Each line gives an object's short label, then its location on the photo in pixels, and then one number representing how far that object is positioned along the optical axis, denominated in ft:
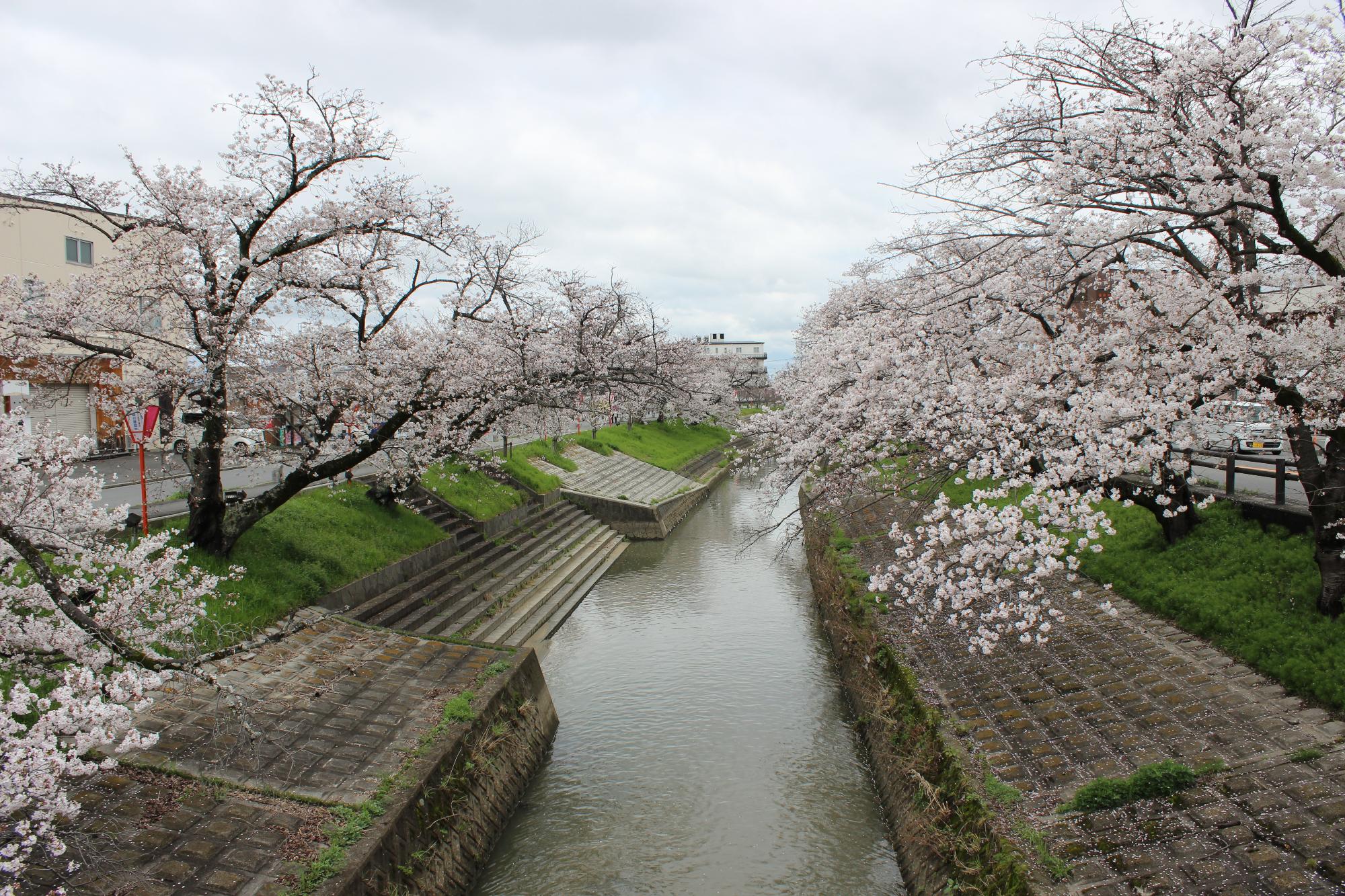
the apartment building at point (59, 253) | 85.66
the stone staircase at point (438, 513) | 56.75
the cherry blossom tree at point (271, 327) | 33.12
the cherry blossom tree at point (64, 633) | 14.88
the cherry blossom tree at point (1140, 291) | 22.22
